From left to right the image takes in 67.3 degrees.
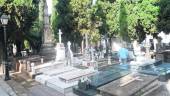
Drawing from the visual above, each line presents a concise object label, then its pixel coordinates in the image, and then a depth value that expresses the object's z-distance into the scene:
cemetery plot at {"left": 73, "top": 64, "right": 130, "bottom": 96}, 4.79
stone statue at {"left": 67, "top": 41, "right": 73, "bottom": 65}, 9.39
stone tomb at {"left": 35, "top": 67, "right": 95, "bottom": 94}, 5.77
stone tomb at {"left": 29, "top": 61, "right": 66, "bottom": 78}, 8.30
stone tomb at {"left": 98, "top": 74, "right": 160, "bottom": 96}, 3.93
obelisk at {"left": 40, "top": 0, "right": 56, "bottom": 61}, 12.32
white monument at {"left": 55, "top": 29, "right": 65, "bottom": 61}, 10.04
